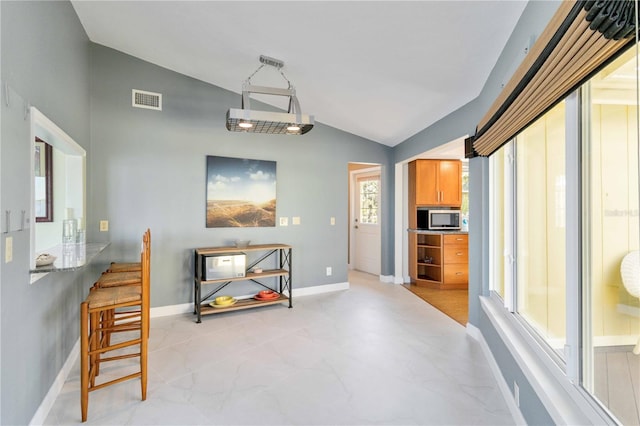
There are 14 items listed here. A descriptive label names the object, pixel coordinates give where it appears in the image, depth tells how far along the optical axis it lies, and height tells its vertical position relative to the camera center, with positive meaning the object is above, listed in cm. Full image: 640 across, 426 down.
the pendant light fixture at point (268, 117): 303 +90
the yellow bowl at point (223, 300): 388 -104
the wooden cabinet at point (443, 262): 536 -82
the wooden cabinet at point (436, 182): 557 +53
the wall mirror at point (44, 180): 251 +27
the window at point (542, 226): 166 -8
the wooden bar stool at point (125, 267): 316 -52
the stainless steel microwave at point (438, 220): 561 -12
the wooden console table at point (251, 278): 374 -77
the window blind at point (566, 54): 84 +52
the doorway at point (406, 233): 475 -35
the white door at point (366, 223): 629 -19
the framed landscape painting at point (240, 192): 411 +28
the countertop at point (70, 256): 187 -29
